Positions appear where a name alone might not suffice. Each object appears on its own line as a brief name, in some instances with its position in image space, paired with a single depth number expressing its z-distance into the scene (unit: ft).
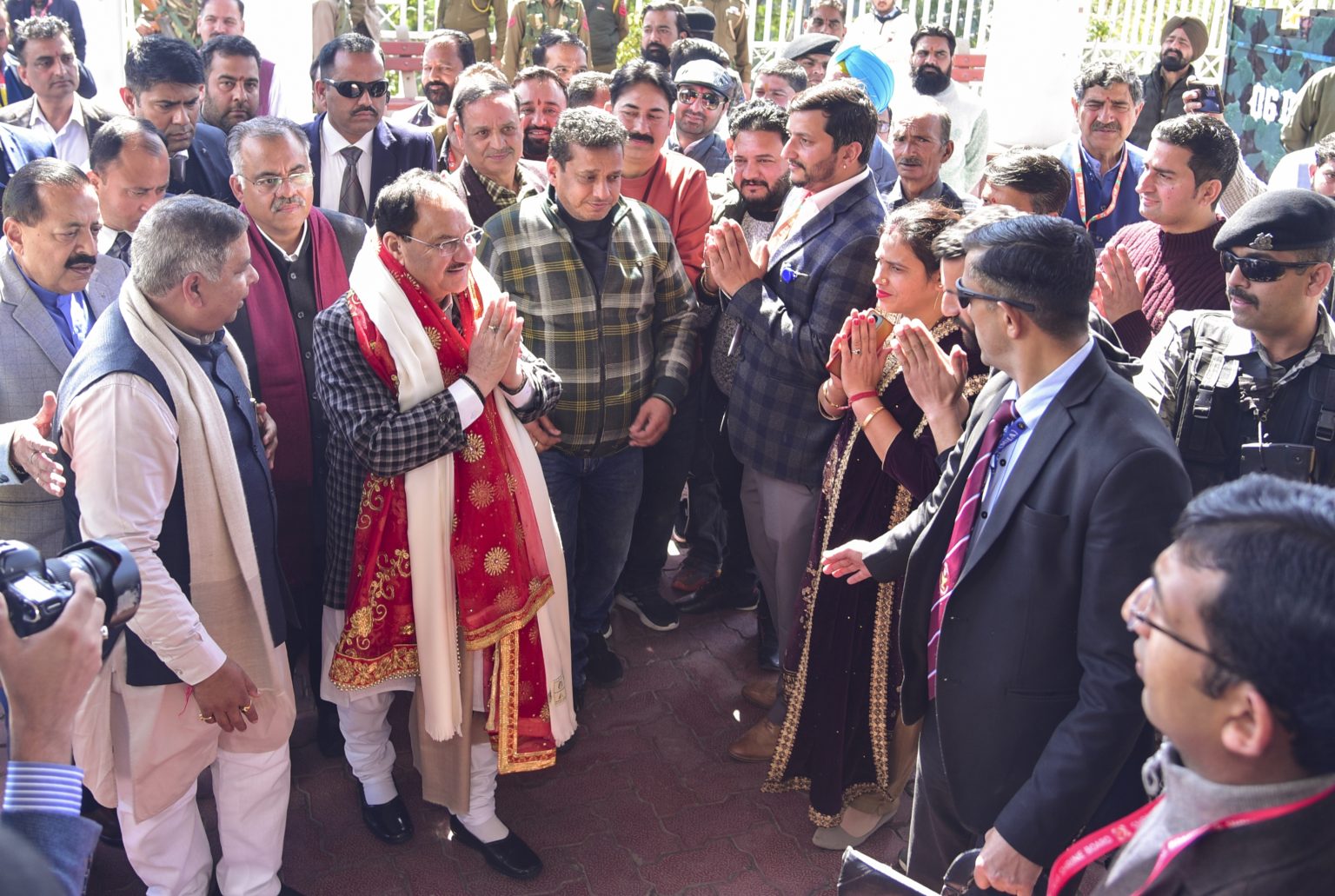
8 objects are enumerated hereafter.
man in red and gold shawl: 10.29
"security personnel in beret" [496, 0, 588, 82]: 30.63
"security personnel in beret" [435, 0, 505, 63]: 34.71
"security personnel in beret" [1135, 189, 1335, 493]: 9.08
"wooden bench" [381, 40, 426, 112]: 39.88
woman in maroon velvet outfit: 10.52
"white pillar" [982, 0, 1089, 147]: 30.35
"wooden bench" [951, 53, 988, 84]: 43.62
